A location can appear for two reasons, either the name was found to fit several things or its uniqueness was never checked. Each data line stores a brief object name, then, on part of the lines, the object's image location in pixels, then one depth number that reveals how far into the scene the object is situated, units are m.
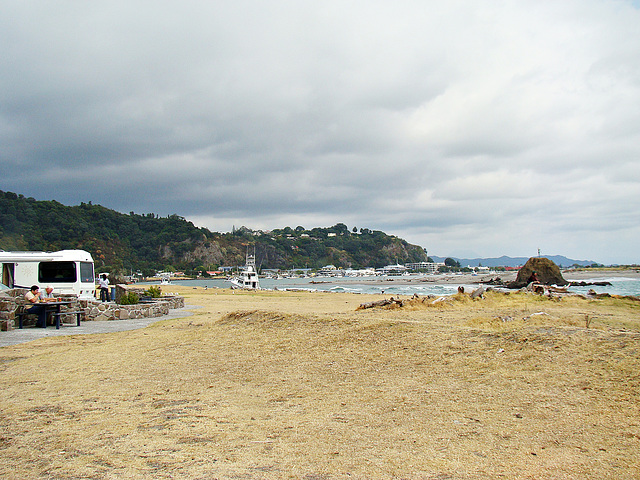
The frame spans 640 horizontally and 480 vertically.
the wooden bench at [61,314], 13.66
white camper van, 18.11
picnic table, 13.54
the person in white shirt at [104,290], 22.22
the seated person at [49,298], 14.10
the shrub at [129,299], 18.20
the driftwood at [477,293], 19.25
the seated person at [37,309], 13.70
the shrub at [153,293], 23.05
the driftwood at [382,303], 16.31
